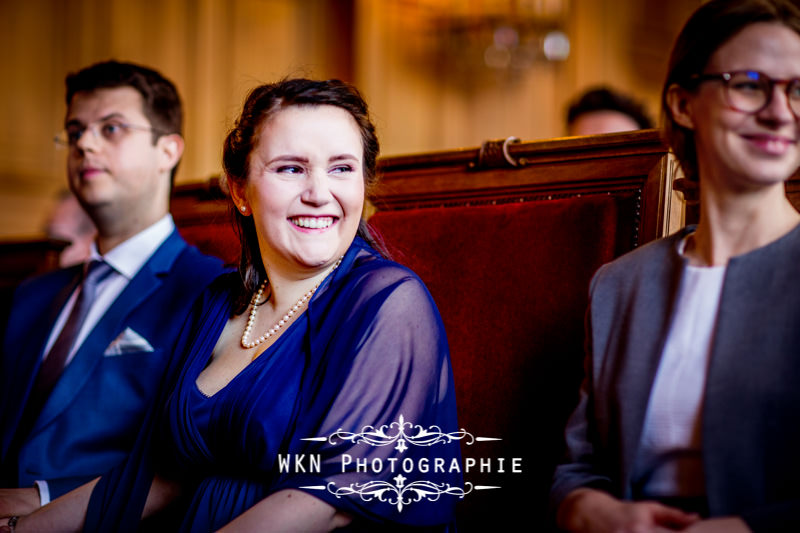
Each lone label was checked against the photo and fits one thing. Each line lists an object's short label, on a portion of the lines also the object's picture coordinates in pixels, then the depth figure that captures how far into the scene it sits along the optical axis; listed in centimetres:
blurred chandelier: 579
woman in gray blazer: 109
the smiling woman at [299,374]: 138
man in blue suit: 208
